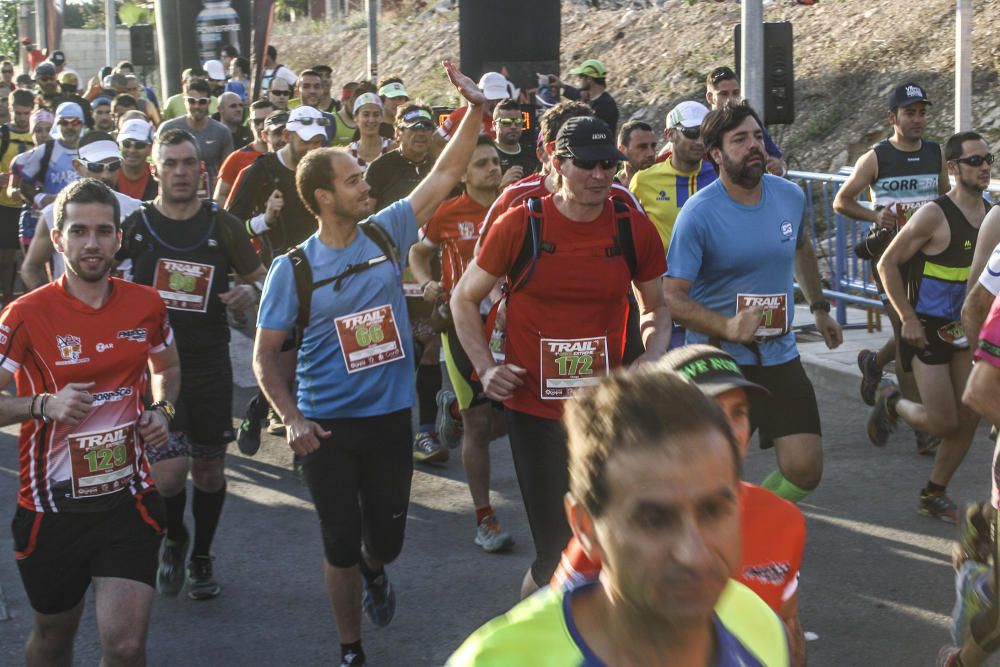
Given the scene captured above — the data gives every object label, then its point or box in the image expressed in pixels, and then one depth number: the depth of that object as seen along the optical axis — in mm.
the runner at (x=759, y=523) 6453
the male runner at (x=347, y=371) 10984
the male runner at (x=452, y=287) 14453
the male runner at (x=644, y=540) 3832
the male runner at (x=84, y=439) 9289
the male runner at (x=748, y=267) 11820
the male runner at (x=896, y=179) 19000
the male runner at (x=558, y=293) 10898
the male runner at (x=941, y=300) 14625
